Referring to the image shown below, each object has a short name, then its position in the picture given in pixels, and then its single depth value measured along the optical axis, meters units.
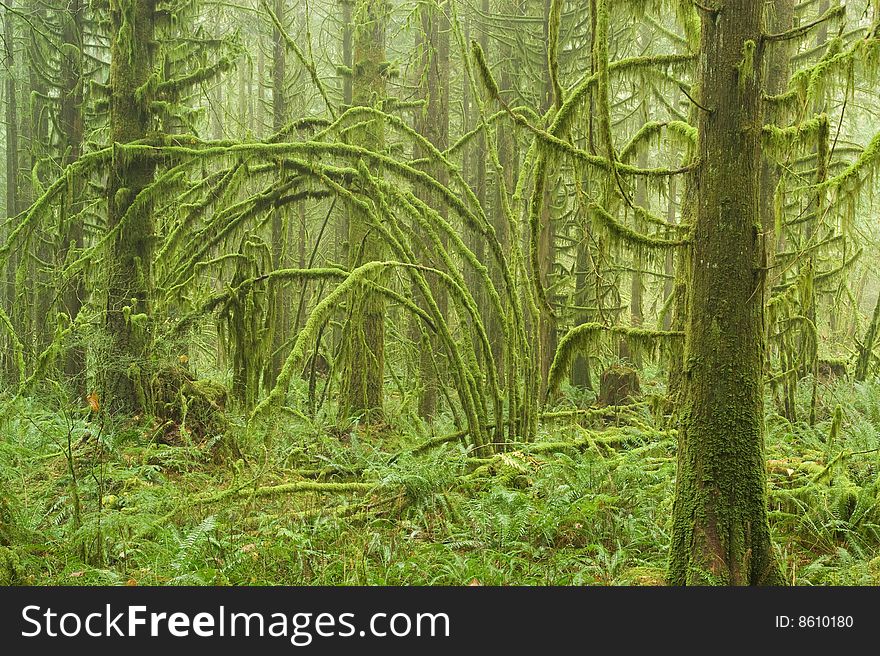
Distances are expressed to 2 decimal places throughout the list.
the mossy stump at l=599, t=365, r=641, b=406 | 9.52
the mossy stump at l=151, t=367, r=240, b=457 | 7.73
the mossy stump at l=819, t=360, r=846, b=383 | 10.62
